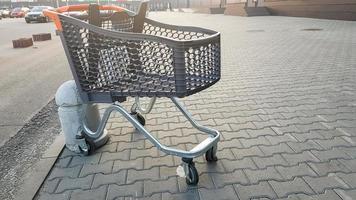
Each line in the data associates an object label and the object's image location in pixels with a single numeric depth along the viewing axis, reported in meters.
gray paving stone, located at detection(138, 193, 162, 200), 2.31
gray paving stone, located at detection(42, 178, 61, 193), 2.43
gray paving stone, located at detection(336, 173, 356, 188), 2.41
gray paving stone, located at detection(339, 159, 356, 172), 2.63
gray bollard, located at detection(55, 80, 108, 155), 2.78
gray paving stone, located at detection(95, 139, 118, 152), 3.02
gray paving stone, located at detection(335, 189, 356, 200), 2.26
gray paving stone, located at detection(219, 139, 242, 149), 3.07
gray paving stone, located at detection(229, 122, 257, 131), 3.47
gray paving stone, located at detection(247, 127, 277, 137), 3.31
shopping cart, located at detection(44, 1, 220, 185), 2.23
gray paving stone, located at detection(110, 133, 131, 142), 3.23
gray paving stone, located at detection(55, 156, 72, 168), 2.78
